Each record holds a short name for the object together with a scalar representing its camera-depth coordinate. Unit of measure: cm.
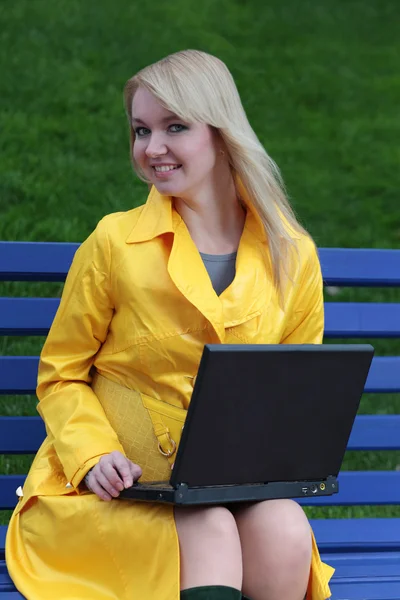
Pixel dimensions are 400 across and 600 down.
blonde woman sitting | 489
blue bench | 623
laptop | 444
